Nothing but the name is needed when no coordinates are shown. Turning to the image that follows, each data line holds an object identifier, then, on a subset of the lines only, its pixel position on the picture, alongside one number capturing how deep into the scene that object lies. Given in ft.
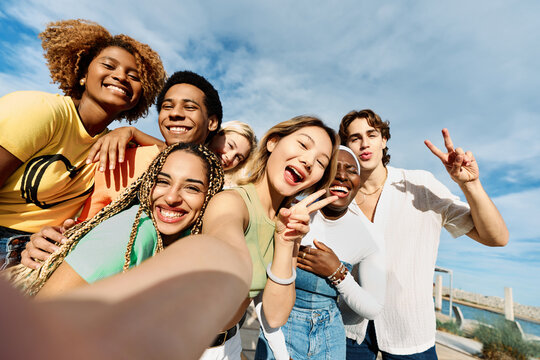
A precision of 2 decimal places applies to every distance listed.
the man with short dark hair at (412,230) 2.76
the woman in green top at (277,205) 1.84
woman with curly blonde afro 1.95
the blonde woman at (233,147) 3.52
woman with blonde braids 1.50
